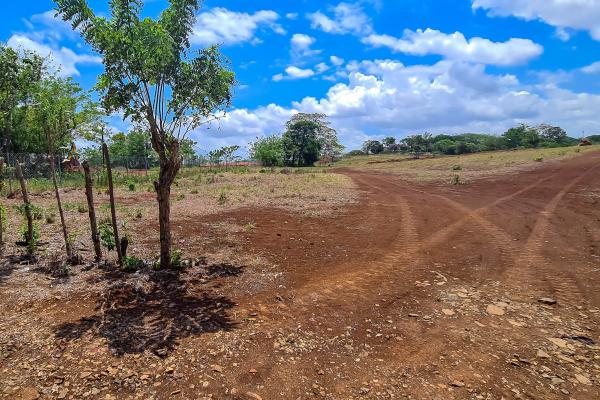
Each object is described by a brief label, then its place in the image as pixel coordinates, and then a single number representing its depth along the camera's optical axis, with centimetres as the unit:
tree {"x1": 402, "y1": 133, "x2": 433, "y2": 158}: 8888
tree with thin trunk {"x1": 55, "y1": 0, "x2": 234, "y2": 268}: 632
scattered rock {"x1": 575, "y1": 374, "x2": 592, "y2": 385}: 412
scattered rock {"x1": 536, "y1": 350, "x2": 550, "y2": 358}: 461
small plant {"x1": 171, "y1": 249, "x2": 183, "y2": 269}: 761
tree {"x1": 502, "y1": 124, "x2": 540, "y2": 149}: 7100
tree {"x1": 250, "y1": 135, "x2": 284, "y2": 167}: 6094
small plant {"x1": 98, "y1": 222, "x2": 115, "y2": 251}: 775
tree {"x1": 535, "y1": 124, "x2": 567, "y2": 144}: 7950
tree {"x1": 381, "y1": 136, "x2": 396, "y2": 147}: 10789
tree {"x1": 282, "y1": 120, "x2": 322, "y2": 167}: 7144
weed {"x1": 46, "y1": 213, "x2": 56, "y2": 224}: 1168
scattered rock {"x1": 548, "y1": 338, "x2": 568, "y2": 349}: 482
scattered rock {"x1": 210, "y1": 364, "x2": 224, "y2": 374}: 437
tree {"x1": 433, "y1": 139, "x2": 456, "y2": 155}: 7381
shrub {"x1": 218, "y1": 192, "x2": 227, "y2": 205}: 1712
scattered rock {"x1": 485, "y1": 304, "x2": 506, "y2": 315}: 573
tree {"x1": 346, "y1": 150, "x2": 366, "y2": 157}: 10810
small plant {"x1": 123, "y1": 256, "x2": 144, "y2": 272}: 743
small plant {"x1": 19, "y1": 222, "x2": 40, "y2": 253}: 820
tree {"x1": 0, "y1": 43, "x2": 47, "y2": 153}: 738
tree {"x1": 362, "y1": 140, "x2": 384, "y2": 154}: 10796
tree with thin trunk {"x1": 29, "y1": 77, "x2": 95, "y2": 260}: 760
